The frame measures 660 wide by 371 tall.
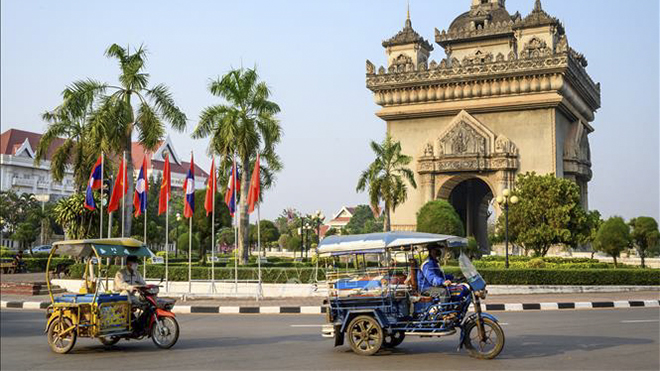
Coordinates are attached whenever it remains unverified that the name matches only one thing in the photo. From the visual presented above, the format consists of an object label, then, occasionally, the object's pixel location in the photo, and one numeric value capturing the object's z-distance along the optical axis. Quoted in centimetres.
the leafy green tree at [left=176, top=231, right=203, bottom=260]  5597
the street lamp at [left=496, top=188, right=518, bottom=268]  2790
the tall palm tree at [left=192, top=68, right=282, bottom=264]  2717
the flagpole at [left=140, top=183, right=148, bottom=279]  2420
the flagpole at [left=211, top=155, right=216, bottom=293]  2365
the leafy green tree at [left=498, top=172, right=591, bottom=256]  3522
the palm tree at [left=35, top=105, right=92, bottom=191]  3022
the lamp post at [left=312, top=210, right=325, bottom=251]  4947
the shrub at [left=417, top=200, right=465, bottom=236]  3703
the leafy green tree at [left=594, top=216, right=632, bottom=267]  3241
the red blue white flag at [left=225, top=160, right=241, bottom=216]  2358
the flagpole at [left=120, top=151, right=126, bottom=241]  2348
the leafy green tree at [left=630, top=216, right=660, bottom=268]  3638
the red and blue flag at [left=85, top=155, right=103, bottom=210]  2366
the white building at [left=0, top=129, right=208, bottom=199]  8706
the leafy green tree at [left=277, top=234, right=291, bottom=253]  8631
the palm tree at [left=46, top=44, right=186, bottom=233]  2456
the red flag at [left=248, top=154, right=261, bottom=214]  2281
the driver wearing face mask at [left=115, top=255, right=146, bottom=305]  1064
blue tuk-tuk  937
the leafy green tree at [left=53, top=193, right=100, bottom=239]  3259
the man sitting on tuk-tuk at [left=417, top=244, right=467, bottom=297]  968
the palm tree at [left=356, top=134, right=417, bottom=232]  3922
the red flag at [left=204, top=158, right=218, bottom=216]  2398
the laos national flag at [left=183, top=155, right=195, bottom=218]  2300
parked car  5866
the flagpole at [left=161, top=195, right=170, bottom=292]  2259
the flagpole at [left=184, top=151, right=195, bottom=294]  2188
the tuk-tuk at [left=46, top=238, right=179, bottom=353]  1012
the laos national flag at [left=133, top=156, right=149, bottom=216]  2409
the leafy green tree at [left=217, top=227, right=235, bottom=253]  8231
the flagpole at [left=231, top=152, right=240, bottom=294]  2352
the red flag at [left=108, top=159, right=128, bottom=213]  2320
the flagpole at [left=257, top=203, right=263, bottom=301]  2106
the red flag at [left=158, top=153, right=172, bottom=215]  2296
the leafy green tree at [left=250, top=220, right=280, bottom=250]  6543
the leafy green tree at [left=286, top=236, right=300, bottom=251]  6512
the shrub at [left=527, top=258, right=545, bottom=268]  2878
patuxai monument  4303
